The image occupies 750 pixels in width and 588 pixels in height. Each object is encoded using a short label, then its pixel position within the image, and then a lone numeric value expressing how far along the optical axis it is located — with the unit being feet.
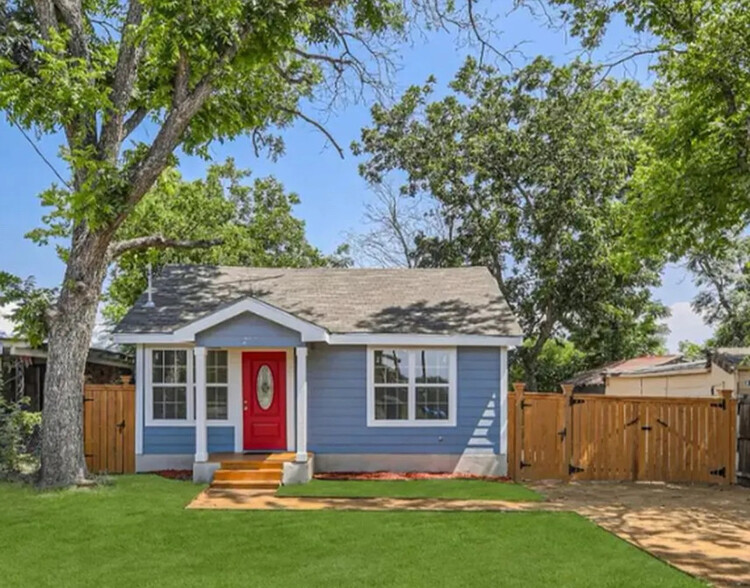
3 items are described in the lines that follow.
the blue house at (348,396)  40.57
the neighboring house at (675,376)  45.16
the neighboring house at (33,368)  46.26
